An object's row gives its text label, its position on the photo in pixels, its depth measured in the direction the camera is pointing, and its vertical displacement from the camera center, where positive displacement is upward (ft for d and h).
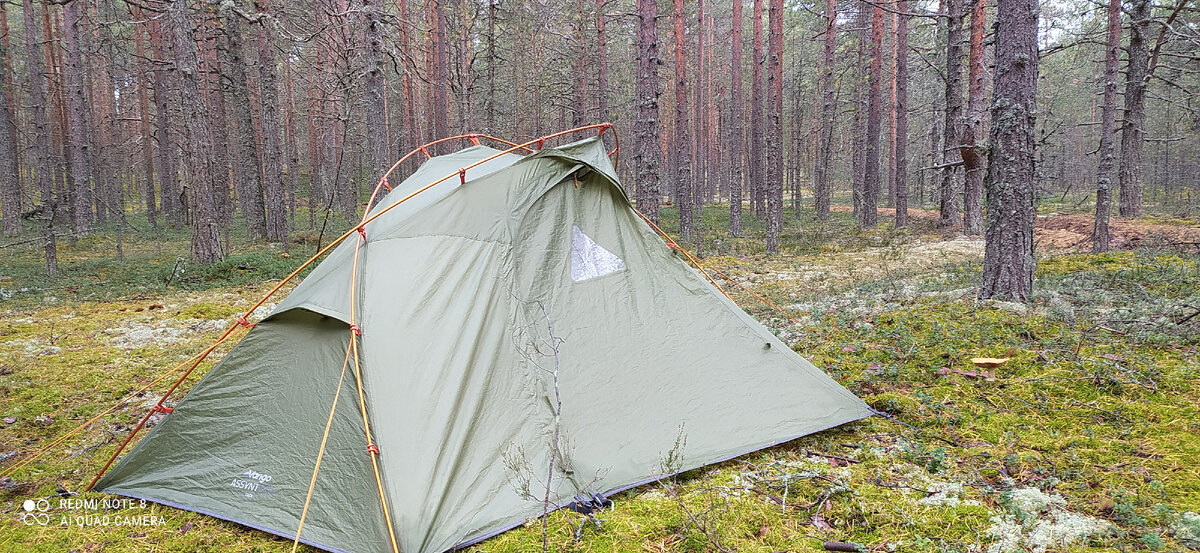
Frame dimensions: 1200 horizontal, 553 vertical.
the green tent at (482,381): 10.29 -3.13
